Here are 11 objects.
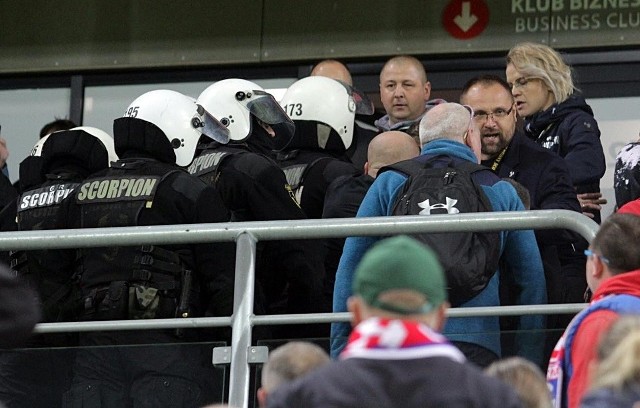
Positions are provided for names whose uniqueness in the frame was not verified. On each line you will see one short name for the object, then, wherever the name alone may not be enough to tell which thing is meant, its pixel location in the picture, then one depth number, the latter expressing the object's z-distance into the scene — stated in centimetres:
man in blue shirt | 1409
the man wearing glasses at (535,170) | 1571
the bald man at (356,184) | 1623
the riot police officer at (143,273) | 1487
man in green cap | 887
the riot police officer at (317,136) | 1747
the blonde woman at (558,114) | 1786
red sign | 2564
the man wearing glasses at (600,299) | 1164
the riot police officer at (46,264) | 1516
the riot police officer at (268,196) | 1608
